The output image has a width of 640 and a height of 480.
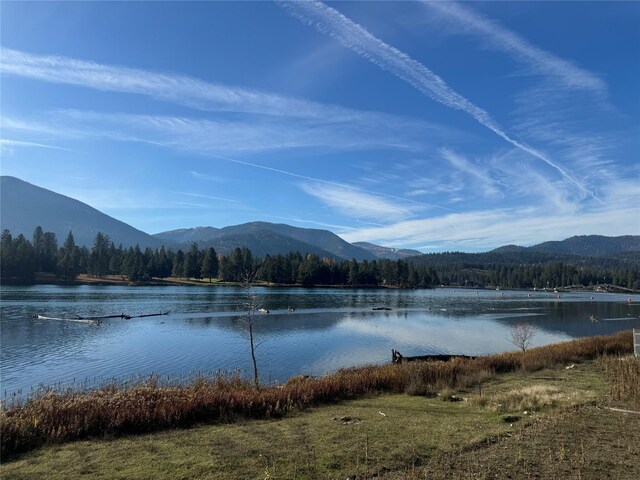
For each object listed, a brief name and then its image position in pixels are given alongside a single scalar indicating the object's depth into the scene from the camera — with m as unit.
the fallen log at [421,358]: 30.47
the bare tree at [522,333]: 42.91
